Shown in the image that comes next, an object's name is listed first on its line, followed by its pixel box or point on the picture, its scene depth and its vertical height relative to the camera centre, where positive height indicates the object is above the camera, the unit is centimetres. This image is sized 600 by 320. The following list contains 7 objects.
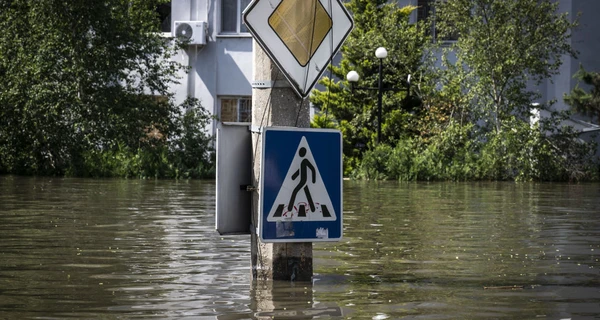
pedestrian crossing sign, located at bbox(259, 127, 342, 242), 818 -3
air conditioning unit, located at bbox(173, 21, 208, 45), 4091 +508
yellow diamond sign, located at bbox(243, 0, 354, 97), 809 +101
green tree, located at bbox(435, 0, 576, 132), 3441 +394
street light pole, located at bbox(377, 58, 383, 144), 3512 +247
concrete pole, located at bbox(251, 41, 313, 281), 842 +40
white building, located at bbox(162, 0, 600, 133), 4191 +429
